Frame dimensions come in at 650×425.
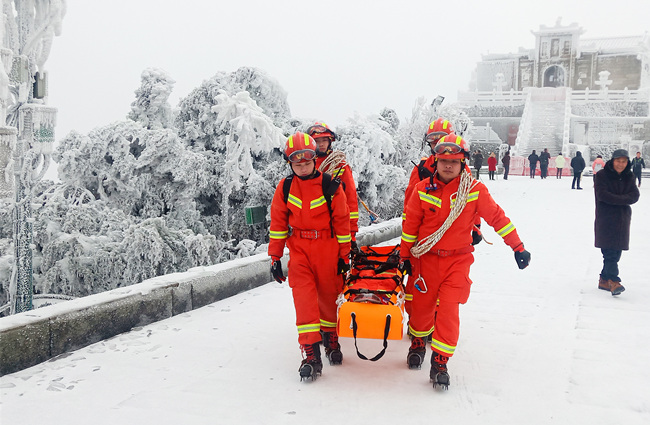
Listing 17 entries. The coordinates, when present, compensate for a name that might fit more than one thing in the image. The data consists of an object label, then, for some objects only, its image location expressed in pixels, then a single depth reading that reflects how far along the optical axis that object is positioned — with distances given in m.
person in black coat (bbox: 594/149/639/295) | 6.30
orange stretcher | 3.79
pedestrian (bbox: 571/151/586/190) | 21.33
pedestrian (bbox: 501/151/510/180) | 27.06
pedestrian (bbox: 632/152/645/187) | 20.84
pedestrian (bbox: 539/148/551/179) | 27.17
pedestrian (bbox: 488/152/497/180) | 27.16
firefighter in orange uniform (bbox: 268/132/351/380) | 4.11
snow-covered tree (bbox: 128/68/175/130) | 14.39
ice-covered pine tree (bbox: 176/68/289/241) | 11.17
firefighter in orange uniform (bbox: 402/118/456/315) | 4.85
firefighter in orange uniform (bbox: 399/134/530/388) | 3.90
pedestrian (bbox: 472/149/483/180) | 24.13
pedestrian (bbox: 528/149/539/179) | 27.71
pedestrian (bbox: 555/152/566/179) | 28.05
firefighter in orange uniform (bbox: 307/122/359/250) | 4.79
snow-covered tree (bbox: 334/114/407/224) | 13.52
